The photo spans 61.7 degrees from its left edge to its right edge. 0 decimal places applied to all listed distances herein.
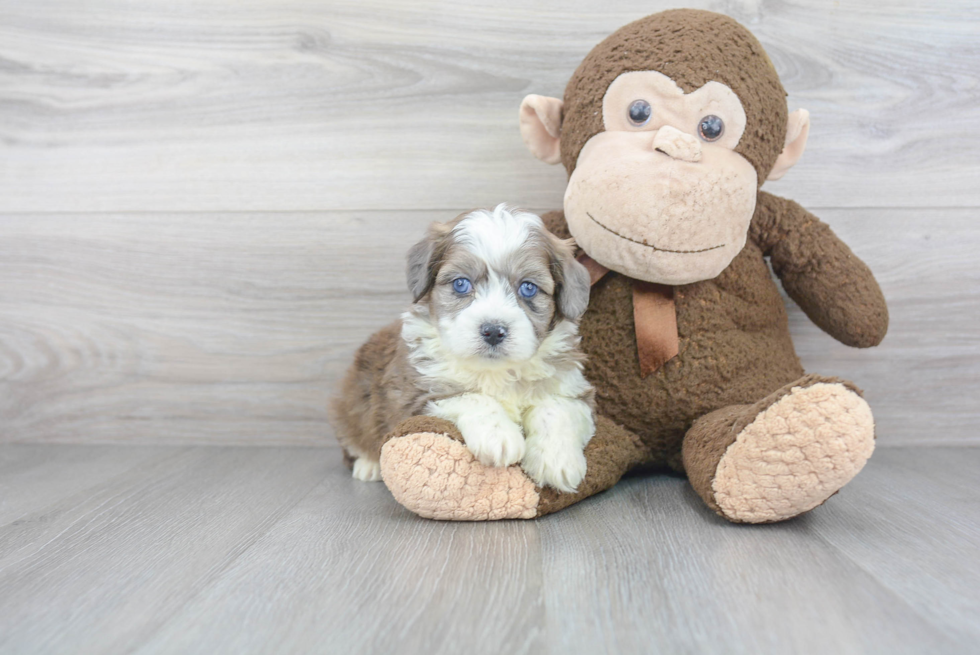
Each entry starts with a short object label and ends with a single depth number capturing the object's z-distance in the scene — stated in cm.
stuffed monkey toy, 48
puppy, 50
